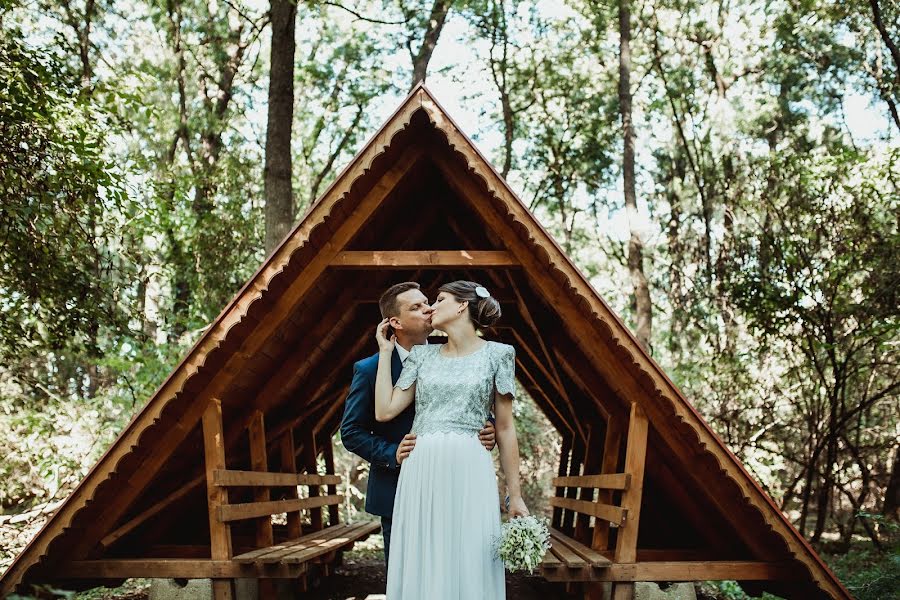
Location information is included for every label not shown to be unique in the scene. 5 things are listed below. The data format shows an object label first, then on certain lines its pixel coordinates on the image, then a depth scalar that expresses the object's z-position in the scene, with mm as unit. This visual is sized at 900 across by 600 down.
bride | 3904
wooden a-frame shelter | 5145
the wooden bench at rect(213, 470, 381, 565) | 5539
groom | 4363
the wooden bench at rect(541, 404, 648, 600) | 5414
